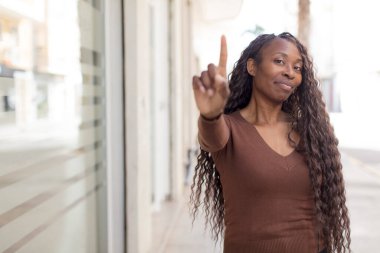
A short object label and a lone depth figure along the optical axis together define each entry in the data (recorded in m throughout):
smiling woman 1.53
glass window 2.02
